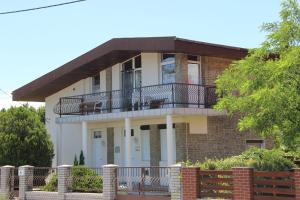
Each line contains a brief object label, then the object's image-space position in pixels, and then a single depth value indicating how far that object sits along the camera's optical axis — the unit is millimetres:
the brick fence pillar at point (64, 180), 17828
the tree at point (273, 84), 12664
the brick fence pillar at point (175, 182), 14425
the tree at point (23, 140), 21781
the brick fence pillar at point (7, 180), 19859
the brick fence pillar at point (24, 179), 19172
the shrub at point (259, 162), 14280
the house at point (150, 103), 20891
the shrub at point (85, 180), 17984
